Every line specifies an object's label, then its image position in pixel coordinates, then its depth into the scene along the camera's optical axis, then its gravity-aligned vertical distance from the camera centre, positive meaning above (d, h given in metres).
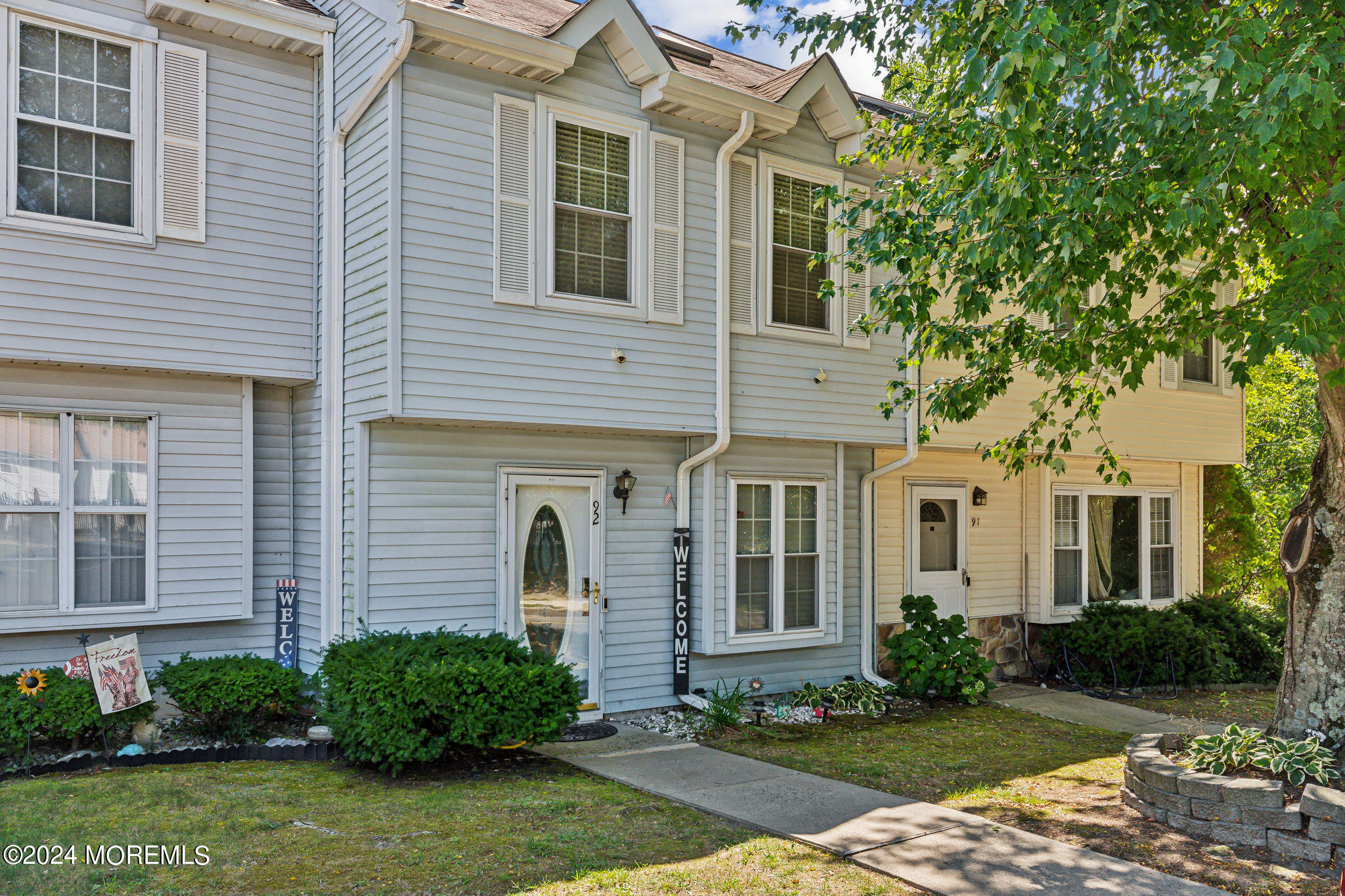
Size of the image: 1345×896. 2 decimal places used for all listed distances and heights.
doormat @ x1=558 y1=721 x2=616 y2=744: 8.01 -2.08
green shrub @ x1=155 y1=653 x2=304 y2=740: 7.20 -1.56
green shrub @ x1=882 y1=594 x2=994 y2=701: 10.03 -1.82
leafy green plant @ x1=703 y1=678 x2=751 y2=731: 8.56 -2.02
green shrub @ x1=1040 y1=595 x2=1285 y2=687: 11.60 -1.95
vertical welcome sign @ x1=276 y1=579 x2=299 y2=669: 8.18 -1.12
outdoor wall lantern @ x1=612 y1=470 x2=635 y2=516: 8.79 -0.05
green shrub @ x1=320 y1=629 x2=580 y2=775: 6.43 -1.46
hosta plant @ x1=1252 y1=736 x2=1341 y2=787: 5.81 -1.69
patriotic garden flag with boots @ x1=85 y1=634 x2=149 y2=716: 6.81 -1.36
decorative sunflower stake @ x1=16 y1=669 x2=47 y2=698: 6.69 -1.38
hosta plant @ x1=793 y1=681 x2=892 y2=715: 9.52 -2.13
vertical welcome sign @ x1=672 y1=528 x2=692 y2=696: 9.11 -1.25
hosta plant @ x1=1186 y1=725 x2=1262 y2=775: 6.16 -1.71
